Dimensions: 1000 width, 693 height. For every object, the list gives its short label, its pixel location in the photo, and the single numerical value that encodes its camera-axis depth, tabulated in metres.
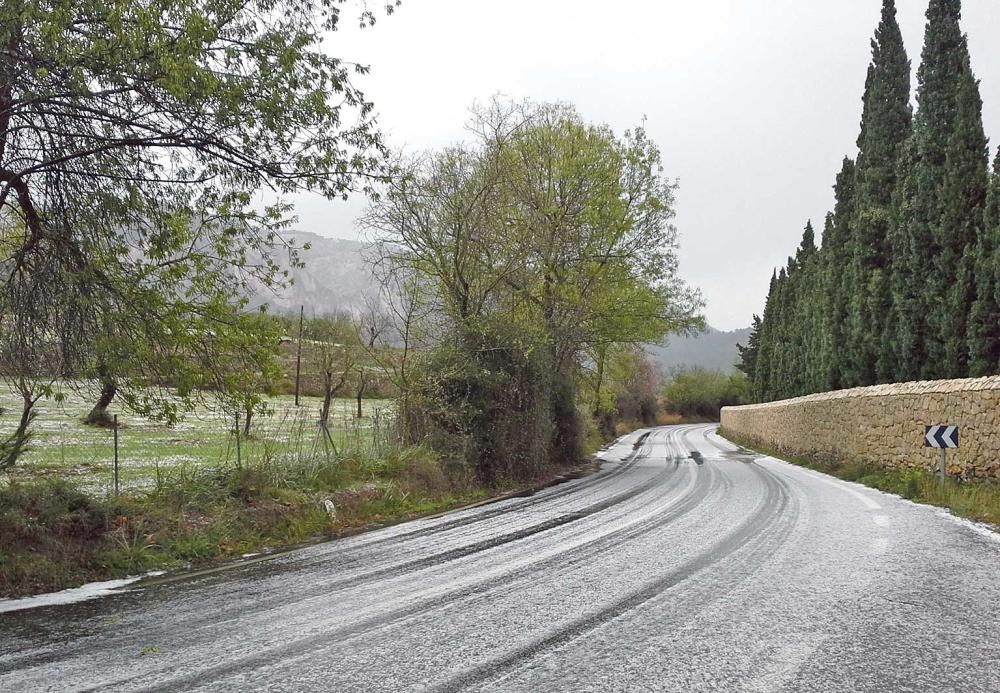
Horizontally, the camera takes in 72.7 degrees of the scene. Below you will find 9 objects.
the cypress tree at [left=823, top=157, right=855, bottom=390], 26.98
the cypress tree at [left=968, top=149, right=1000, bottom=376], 16.95
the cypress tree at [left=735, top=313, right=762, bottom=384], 63.21
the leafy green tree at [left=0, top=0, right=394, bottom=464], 6.02
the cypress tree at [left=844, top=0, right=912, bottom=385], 23.53
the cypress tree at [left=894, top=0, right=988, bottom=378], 18.55
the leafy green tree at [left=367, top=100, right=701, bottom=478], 17.28
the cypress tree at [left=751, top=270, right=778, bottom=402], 48.75
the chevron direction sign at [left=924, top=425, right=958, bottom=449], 12.51
